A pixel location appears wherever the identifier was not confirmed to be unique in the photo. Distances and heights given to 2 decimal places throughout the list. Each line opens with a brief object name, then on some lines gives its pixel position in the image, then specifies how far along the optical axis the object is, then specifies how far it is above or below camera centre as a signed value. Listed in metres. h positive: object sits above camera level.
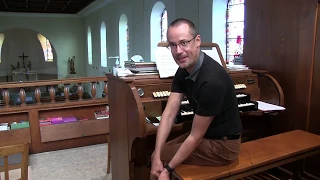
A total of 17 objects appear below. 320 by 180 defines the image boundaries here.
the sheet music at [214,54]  2.56 +0.01
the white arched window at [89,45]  12.99 +0.49
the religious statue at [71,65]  13.34 -0.40
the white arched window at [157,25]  6.51 +0.68
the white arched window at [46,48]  14.46 +0.41
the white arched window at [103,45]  10.90 +0.41
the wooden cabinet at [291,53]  2.30 +0.02
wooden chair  1.64 -0.54
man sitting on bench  1.49 -0.28
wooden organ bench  1.64 -0.64
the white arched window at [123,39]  8.59 +0.50
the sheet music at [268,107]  2.38 -0.43
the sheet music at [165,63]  2.33 -0.06
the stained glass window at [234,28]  4.44 +0.41
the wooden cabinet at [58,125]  3.56 -0.86
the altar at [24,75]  14.00 -0.89
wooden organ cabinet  2.07 -0.40
